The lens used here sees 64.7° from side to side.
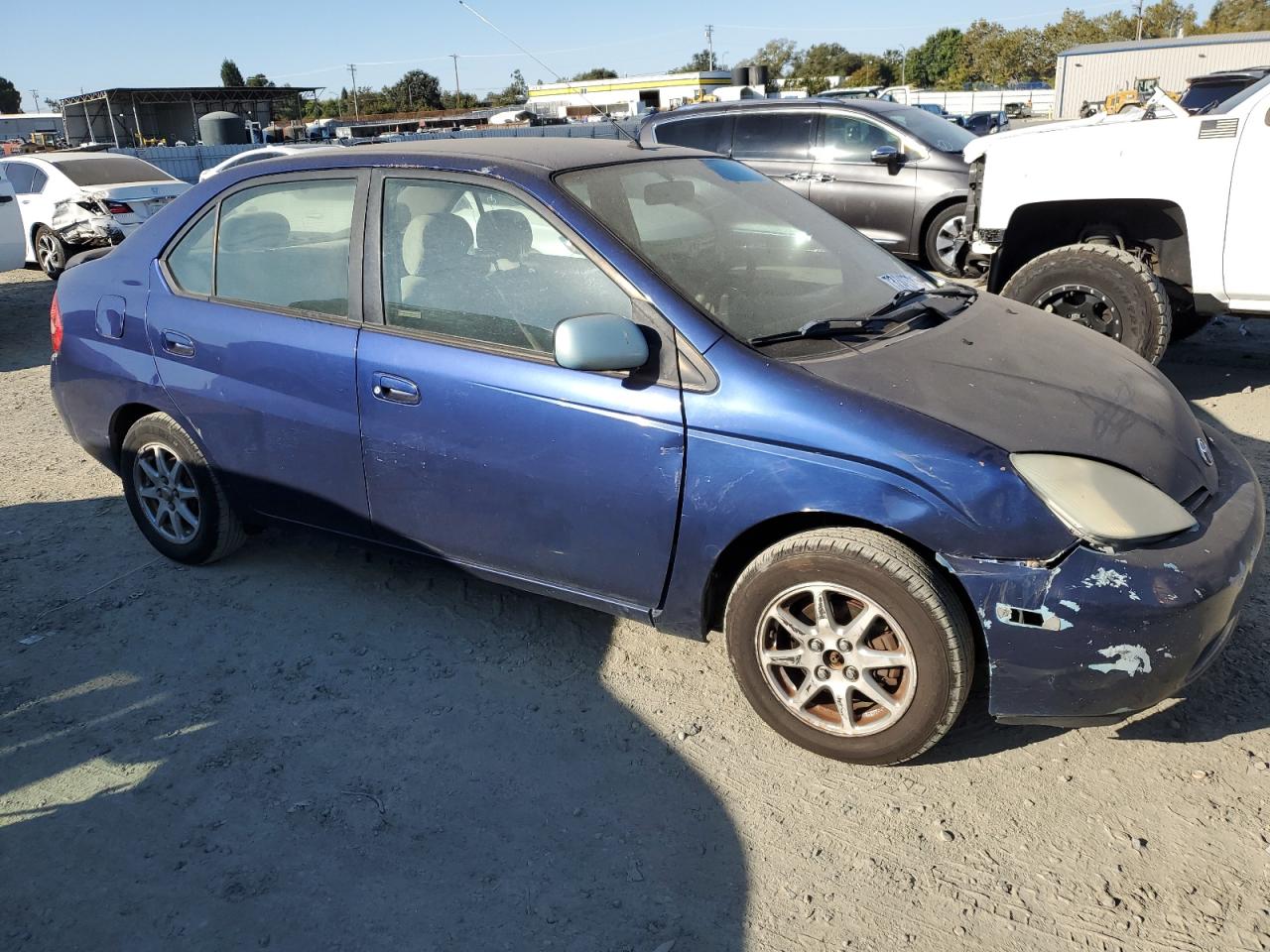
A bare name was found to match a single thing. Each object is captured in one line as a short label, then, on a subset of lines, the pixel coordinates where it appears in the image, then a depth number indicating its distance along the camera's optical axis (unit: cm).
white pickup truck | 555
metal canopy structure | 5572
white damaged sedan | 1248
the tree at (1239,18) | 6600
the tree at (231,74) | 11269
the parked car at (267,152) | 1384
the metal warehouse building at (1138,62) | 4798
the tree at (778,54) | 10768
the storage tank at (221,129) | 3781
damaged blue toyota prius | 265
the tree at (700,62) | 10166
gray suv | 979
